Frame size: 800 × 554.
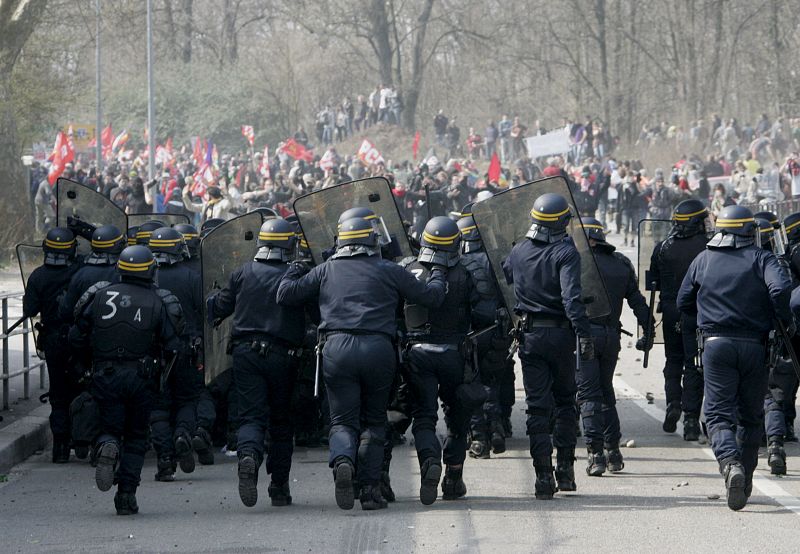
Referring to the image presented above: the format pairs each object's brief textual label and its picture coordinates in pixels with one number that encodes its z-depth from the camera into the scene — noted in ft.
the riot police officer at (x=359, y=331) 52.11
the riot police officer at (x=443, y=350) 54.70
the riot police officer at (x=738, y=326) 54.03
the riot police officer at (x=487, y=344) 59.67
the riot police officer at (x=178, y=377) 60.85
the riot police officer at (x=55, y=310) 67.36
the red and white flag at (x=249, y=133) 275.59
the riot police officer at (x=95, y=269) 63.62
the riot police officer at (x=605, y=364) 60.29
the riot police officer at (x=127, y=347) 54.90
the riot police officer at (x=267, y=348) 54.54
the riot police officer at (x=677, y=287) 69.41
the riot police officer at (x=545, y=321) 55.62
